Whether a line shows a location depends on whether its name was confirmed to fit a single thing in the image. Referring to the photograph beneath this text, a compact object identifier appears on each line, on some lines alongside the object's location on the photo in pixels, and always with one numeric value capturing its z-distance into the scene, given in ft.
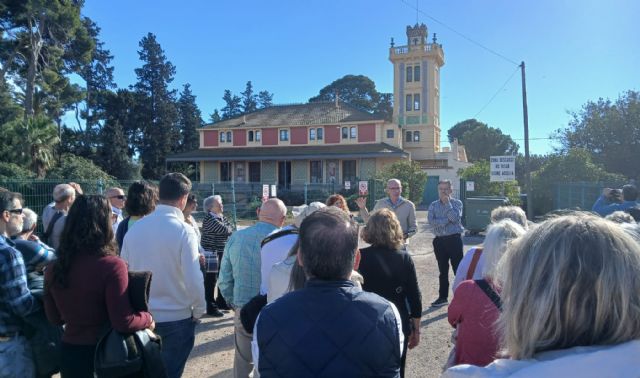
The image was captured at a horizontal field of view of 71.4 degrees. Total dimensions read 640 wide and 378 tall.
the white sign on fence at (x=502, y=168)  42.47
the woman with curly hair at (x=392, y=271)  11.53
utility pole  54.08
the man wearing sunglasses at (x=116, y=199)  18.98
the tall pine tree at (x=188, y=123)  181.88
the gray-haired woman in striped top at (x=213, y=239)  21.77
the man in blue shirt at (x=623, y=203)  21.03
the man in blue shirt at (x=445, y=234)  22.71
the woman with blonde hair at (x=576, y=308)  3.73
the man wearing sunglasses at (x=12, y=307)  9.23
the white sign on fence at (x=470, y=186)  60.15
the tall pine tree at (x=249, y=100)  282.97
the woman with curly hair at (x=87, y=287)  8.76
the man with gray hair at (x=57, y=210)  17.28
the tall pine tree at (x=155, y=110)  162.91
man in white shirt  10.98
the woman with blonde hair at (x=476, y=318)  7.72
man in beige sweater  22.03
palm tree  76.18
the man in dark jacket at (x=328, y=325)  5.63
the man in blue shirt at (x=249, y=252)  12.63
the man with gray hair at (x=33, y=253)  10.34
